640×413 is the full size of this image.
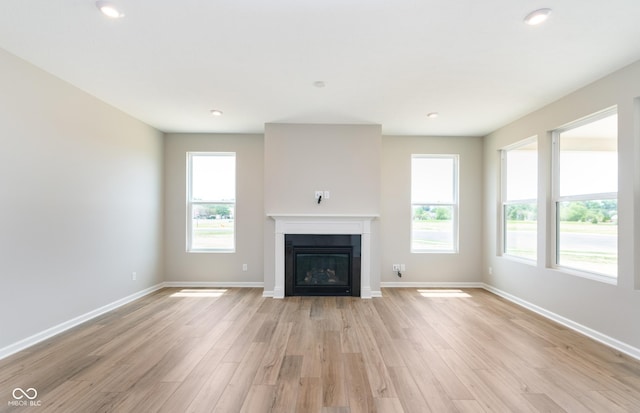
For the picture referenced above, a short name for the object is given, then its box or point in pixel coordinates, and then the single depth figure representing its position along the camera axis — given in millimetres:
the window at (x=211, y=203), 5199
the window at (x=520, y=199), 4113
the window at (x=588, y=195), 2973
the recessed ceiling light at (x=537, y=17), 1989
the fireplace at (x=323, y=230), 4543
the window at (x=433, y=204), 5254
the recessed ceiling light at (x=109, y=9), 1934
